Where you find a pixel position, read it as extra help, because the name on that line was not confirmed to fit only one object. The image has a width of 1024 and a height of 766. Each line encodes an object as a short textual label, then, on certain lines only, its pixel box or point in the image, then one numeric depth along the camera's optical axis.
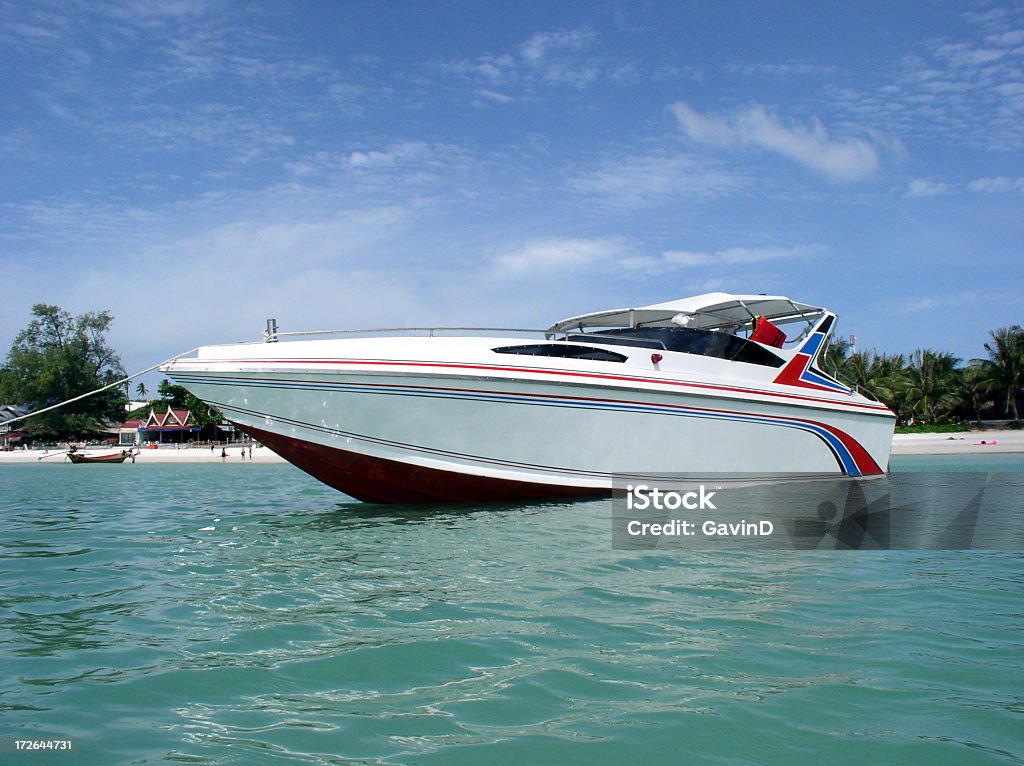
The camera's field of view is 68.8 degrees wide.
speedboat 8.93
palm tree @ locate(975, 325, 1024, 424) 44.38
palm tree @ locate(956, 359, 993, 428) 45.56
